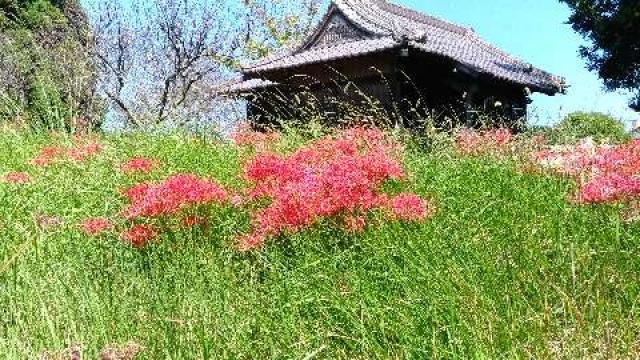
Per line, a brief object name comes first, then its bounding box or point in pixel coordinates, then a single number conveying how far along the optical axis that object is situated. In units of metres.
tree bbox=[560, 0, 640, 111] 18.50
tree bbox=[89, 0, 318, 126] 27.52
